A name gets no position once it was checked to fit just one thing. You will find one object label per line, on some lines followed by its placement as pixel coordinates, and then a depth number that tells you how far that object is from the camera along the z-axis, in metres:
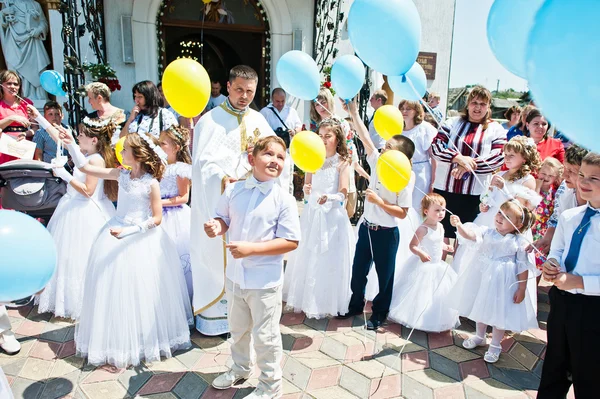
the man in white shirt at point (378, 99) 5.67
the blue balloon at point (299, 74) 3.46
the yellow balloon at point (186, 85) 2.58
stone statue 6.80
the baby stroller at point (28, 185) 3.66
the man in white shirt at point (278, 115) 6.49
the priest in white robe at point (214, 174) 3.03
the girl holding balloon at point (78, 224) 3.41
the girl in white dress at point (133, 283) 2.79
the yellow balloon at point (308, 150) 2.86
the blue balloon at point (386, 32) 2.31
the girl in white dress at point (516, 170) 3.36
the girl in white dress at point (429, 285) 3.38
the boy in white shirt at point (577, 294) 2.04
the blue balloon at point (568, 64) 1.07
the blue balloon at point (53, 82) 6.20
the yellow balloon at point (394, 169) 2.81
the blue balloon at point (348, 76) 3.70
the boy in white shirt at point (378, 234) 3.24
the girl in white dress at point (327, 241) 3.52
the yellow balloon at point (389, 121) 3.50
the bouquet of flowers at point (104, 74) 6.23
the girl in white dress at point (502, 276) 2.92
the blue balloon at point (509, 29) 1.74
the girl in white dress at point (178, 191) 3.47
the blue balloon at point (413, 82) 3.33
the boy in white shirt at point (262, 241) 2.34
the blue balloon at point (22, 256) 1.53
